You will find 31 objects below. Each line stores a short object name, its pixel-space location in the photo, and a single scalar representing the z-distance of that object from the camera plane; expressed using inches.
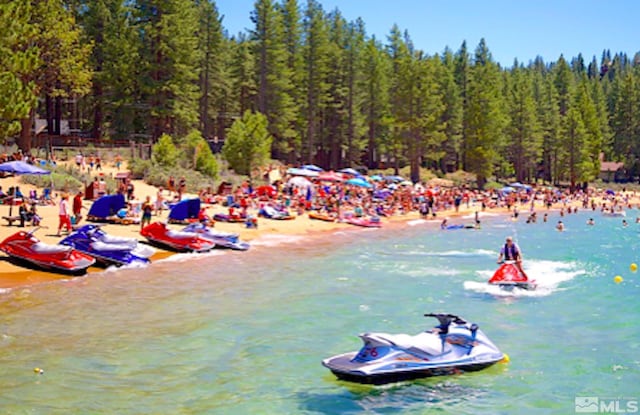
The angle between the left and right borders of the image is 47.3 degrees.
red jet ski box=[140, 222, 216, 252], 1083.9
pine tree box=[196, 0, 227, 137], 2514.8
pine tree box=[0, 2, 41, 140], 1033.5
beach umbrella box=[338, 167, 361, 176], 2325.3
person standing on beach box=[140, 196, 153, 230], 1135.0
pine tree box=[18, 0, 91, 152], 1583.4
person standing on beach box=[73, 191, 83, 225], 1121.2
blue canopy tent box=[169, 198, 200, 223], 1263.5
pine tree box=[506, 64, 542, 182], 3161.9
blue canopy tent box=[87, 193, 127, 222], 1159.0
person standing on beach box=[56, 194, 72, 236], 1012.5
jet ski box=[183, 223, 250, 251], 1145.4
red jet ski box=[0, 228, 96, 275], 850.8
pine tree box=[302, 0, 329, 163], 2706.7
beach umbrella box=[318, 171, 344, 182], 2107.5
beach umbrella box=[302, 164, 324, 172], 2188.0
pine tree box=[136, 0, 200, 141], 2027.6
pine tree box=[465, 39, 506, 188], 2849.4
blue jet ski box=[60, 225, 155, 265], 924.6
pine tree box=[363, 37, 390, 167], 2918.3
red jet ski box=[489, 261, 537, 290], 861.2
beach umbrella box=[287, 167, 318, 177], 2042.9
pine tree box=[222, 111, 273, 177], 2005.4
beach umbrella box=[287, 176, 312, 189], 1856.5
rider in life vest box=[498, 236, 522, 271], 876.6
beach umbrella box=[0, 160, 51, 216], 1125.7
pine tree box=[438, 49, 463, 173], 3095.5
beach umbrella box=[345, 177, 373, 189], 2082.8
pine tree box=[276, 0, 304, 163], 2640.3
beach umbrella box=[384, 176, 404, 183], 2379.4
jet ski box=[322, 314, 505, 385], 481.7
